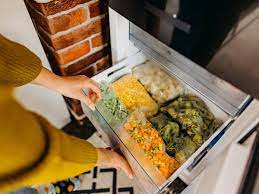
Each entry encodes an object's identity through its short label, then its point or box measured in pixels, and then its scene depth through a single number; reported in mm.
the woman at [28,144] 388
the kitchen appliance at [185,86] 624
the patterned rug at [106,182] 1141
